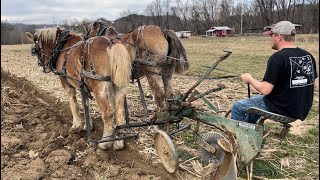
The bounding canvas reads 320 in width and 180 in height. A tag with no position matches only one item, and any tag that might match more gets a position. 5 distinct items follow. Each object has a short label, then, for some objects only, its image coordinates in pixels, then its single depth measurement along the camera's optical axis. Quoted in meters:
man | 3.03
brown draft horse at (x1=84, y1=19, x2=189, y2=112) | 5.32
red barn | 51.42
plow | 3.10
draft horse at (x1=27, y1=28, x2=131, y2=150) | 4.04
